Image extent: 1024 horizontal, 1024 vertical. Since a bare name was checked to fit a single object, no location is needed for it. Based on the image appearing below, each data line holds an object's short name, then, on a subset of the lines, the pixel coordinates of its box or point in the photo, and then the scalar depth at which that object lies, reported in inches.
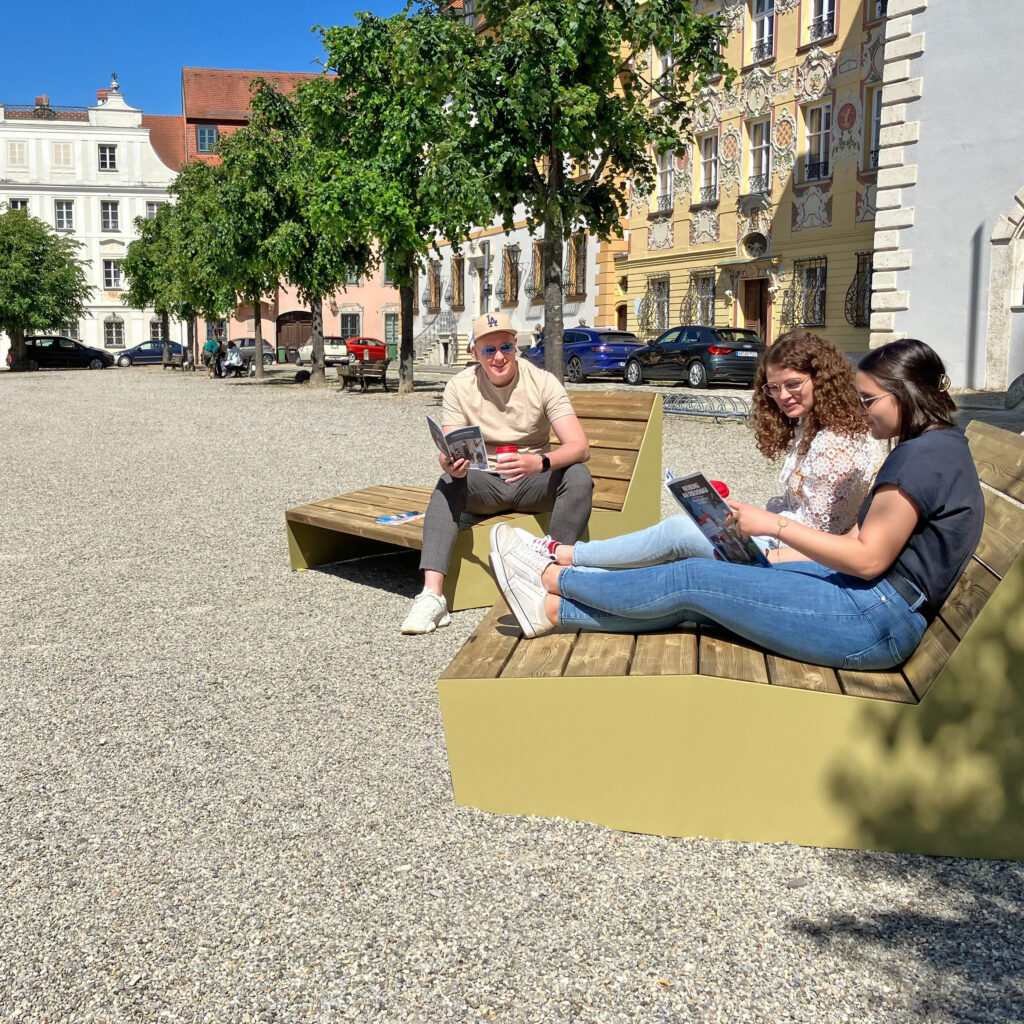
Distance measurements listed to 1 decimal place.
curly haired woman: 168.9
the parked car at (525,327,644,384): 1200.8
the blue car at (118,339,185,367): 2447.1
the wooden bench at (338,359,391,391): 1083.3
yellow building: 1115.3
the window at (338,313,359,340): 2623.0
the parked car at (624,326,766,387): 1027.9
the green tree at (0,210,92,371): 2070.6
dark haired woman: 127.8
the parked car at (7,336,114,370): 2246.6
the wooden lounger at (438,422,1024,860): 124.8
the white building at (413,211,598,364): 1599.4
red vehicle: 1763.0
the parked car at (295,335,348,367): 1968.5
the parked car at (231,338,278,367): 2111.2
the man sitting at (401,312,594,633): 230.4
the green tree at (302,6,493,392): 919.0
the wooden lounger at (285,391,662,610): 242.8
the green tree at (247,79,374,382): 1074.1
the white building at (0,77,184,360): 2721.5
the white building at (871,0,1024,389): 801.6
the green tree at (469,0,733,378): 657.0
